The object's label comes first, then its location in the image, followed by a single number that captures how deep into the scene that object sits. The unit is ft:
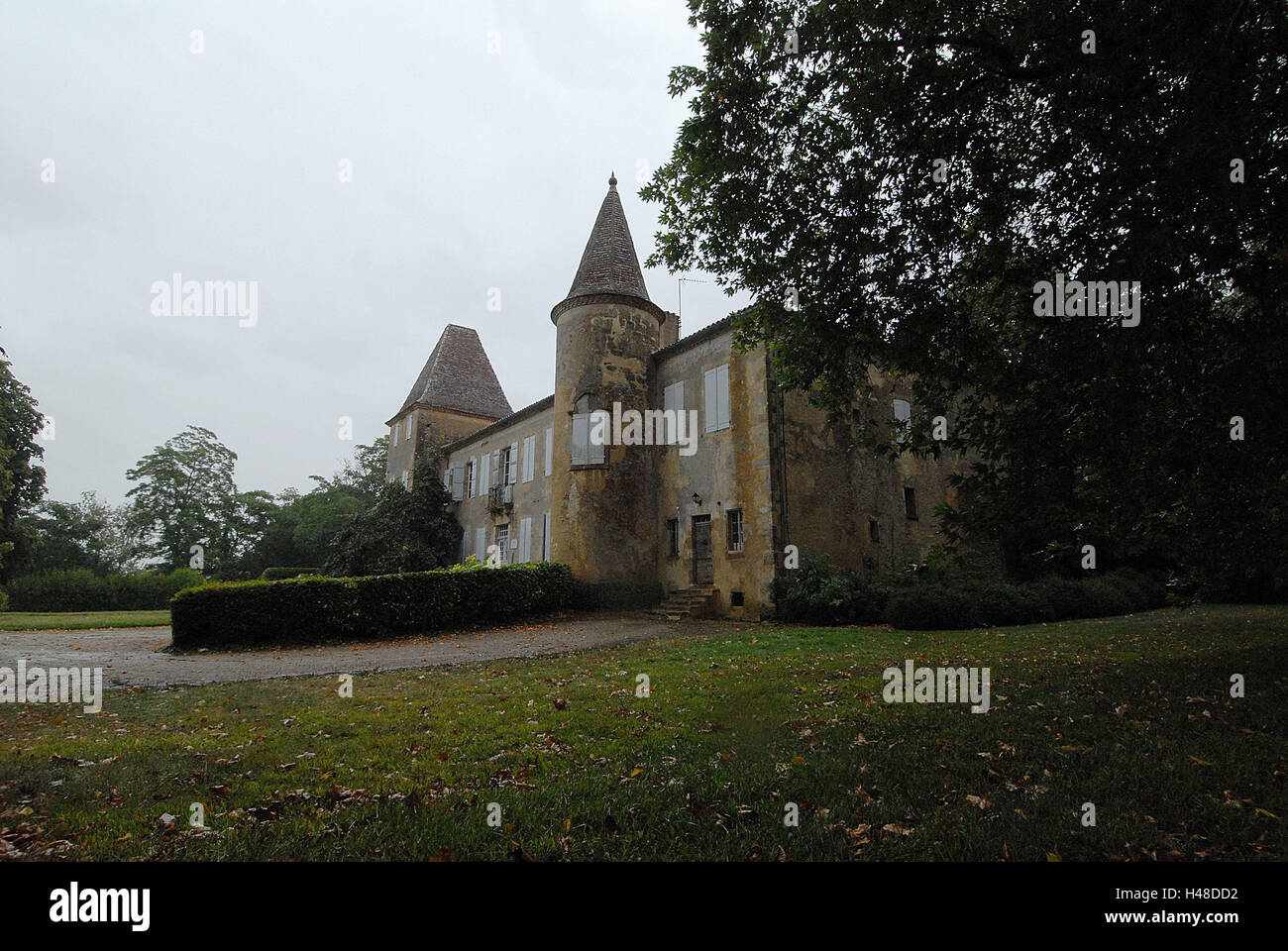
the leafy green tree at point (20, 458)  79.00
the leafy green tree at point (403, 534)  88.07
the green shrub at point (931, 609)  42.70
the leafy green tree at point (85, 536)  127.13
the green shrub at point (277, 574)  95.40
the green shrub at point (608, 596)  61.52
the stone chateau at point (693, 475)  55.57
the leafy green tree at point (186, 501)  135.74
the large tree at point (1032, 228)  16.85
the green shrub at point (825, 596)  49.08
